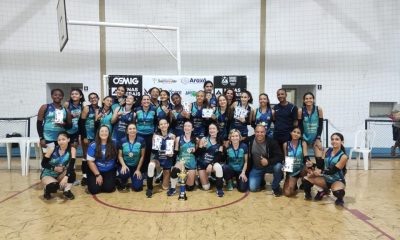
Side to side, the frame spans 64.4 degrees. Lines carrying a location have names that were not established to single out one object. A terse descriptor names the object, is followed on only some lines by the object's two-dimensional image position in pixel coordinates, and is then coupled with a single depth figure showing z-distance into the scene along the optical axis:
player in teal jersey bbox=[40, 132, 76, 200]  4.38
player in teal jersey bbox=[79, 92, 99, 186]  5.32
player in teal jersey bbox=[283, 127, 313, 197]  4.62
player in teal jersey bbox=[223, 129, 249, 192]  4.75
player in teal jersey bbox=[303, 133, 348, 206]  4.23
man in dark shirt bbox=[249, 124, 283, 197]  4.66
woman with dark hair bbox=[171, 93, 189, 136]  5.34
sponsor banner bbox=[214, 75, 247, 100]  6.67
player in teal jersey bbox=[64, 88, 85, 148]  5.30
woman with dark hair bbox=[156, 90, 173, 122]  5.28
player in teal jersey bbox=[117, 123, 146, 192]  4.74
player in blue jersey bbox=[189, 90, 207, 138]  5.21
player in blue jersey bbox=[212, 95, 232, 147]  5.18
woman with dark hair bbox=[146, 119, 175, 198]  4.65
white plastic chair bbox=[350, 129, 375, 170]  6.72
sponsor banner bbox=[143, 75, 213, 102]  6.58
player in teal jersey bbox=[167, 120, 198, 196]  4.81
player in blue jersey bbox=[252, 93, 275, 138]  5.01
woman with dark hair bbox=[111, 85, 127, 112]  5.50
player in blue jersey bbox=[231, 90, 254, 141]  5.06
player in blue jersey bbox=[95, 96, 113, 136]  5.22
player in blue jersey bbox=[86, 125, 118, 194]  4.58
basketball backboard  6.41
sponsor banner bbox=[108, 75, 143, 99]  6.55
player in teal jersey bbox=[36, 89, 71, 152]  5.07
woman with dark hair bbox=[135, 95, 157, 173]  5.13
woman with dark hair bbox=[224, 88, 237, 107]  5.42
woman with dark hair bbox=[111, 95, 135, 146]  5.17
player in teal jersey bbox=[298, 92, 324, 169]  4.91
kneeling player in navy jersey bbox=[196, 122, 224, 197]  4.79
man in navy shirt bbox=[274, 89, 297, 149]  4.89
